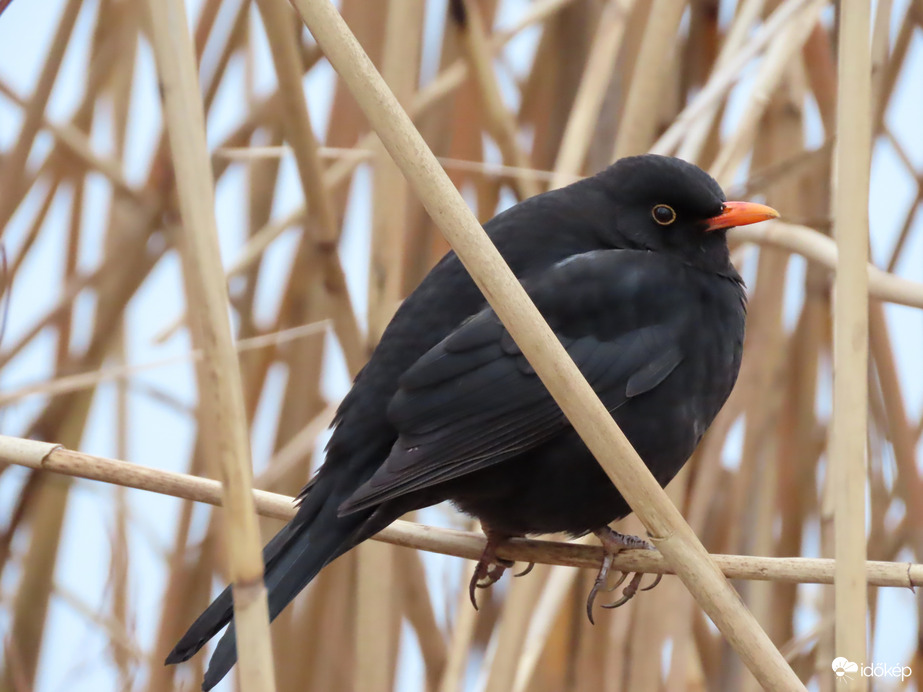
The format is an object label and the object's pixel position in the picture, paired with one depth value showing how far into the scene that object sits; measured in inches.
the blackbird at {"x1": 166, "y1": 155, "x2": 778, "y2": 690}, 212.6
